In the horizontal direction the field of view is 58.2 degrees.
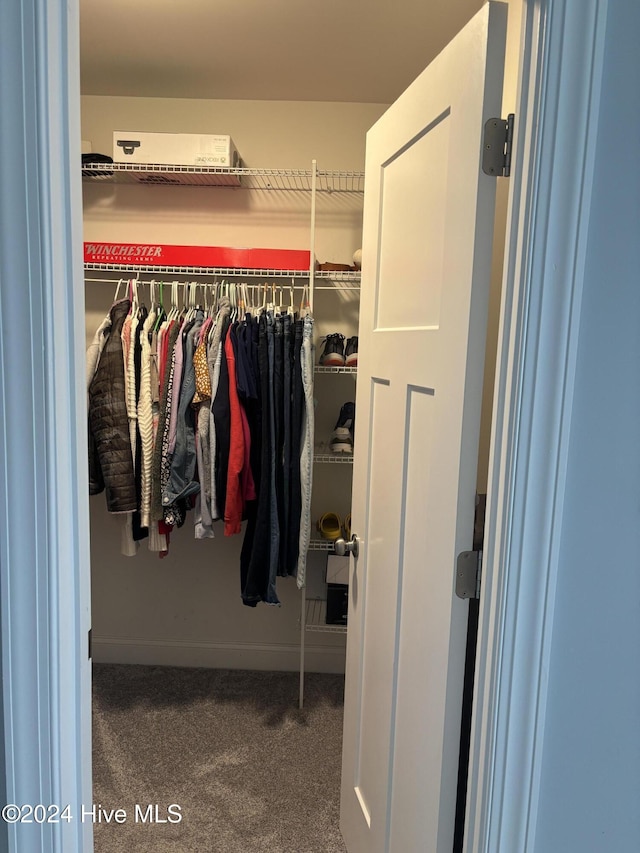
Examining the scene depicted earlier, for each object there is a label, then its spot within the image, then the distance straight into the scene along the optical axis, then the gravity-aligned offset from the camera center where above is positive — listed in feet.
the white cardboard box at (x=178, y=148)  7.59 +2.72
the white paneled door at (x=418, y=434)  3.47 -0.51
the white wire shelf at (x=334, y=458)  8.01 -1.33
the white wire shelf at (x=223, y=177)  7.68 +2.51
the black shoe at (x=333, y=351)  7.96 +0.14
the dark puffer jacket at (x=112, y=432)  7.13 -0.98
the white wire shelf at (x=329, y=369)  7.91 -0.11
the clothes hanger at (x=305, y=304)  7.78 +0.80
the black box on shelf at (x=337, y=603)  8.73 -3.67
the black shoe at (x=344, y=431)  8.15 -1.00
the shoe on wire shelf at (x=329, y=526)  8.46 -2.46
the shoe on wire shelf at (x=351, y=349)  8.07 +0.18
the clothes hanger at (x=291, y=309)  7.58 +0.68
